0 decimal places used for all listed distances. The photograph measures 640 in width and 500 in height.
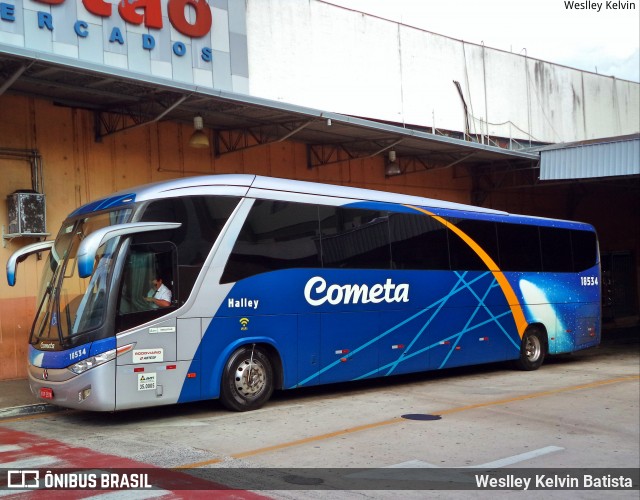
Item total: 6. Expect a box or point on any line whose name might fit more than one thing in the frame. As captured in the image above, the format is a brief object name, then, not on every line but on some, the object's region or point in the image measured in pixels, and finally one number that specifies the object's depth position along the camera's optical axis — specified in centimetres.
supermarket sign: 1477
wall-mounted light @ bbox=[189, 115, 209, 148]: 1566
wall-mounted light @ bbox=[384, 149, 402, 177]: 2078
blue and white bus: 1041
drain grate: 1118
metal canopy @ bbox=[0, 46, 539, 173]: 1341
